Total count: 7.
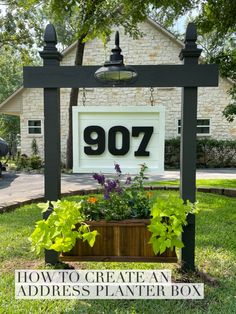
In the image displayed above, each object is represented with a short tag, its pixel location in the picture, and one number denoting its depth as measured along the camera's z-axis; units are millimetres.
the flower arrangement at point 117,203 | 2494
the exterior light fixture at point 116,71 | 2316
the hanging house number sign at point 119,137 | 2438
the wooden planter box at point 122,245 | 2369
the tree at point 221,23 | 5361
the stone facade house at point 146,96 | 14875
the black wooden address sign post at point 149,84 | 2469
